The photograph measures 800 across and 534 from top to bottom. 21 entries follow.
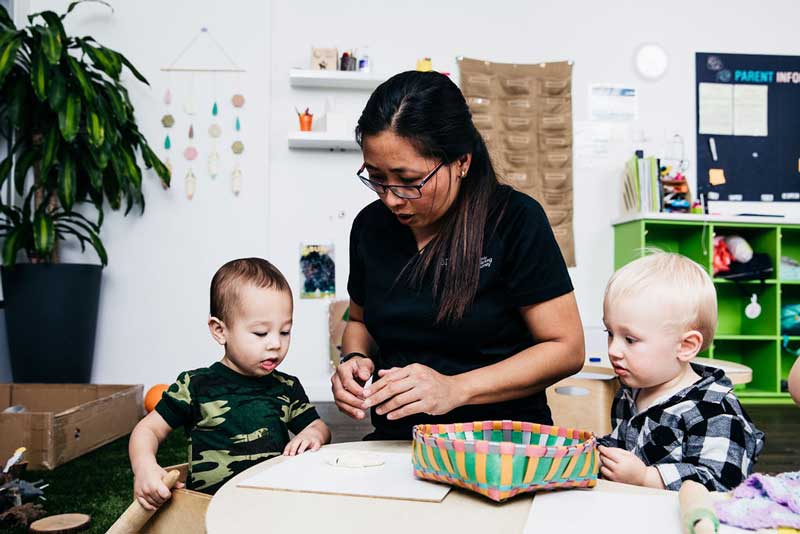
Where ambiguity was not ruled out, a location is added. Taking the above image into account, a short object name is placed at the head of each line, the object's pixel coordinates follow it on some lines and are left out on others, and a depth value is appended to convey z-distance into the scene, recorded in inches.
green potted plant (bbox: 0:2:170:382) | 122.6
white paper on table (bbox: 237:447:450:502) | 30.0
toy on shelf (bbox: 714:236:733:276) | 157.4
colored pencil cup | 152.6
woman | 45.8
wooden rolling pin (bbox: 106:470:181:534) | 35.9
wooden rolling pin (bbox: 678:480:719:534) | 24.1
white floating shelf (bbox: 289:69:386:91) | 151.4
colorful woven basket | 28.0
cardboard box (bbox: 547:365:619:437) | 70.9
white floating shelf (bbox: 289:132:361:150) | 150.3
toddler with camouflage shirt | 46.6
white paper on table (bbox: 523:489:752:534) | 26.2
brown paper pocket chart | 162.7
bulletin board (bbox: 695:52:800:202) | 169.3
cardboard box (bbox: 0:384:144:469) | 90.7
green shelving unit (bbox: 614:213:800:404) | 154.3
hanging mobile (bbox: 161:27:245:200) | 154.3
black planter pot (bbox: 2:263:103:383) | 128.6
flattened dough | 34.5
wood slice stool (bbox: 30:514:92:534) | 64.5
